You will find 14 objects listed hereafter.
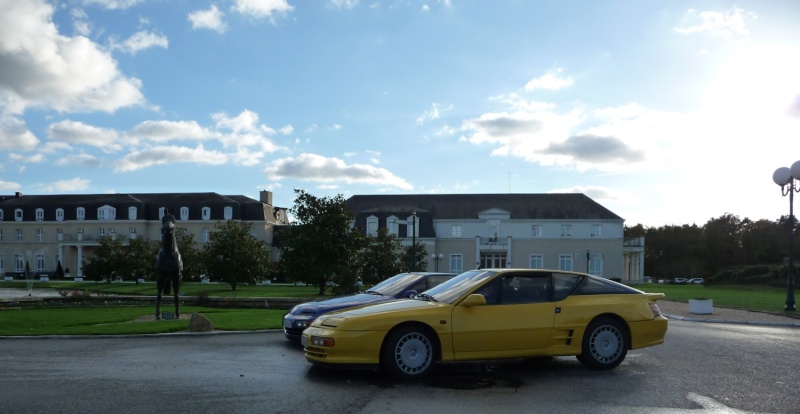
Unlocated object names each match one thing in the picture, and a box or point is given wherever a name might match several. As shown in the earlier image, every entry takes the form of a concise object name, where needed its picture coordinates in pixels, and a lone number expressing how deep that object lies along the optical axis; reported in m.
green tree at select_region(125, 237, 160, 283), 49.41
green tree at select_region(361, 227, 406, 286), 34.97
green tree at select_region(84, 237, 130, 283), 49.91
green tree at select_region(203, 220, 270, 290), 43.78
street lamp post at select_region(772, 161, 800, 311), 24.06
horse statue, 17.94
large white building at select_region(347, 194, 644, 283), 69.94
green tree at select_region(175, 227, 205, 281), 47.41
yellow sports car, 8.99
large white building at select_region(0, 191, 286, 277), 80.94
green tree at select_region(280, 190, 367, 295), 34.34
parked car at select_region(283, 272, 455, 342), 12.68
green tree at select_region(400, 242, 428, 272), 37.28
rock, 15.08
